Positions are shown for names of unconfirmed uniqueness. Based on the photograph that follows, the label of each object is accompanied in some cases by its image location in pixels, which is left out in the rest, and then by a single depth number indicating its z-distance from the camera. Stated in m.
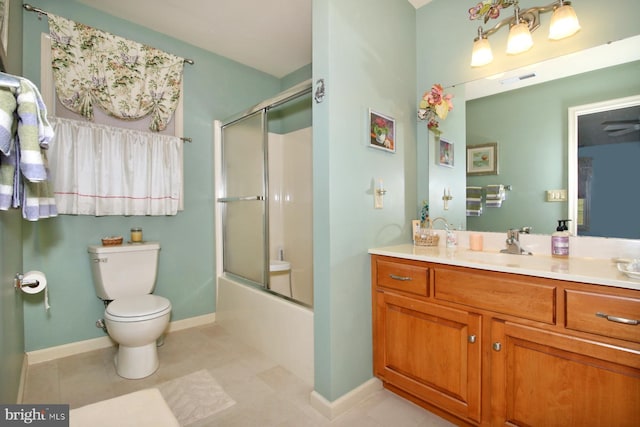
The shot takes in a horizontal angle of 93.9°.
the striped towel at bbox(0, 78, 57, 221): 0.77
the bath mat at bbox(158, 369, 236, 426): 1.61
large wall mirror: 1.45
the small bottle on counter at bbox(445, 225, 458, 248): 1.93
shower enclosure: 2.51
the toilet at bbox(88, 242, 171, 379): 1.88
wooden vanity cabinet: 1.07
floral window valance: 2.07
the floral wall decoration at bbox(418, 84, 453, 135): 1.99
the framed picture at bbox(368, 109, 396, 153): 1.82
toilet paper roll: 1.42
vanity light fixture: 1.49
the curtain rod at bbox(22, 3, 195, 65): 2.00
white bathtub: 1.91
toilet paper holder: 1.41
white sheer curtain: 2.11
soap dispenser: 1.56
